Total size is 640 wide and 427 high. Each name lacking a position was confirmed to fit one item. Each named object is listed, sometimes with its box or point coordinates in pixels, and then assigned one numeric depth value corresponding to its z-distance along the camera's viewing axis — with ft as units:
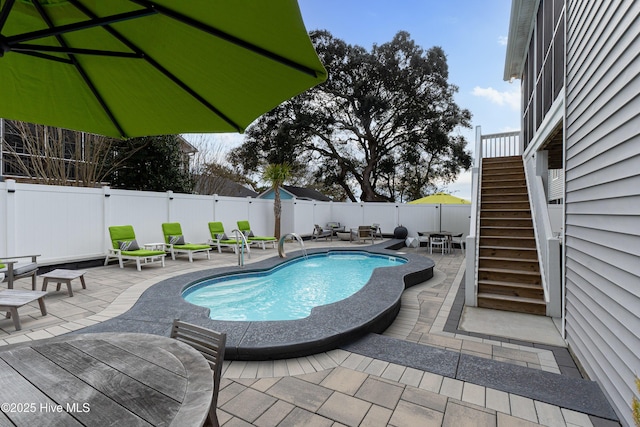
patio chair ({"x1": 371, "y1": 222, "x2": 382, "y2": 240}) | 43.52
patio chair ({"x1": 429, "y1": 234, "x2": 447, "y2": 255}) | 34.89
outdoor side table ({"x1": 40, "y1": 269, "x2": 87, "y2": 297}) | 15.10
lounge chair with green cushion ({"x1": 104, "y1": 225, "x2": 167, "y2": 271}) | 22.48
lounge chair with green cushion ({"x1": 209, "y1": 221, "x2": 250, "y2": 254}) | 31.30
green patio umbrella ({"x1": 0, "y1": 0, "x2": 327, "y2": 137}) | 5.43
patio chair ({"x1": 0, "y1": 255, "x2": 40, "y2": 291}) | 14.14
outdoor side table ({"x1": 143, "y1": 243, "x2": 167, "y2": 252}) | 24.86
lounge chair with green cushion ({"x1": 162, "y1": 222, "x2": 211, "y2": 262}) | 26.35
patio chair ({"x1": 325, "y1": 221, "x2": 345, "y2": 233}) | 45.96
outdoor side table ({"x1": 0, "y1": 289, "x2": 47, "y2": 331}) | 10.77
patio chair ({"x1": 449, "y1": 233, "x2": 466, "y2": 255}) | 36.89
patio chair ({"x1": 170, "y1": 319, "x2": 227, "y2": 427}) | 5.15
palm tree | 40.98
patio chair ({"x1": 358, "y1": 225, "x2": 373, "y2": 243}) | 39.44
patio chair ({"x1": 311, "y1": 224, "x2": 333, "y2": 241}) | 43.01
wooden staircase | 15.81
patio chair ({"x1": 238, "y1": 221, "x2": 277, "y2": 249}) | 33.71
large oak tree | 55.42
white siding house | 6.73
